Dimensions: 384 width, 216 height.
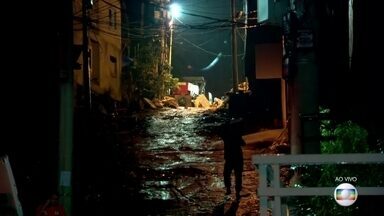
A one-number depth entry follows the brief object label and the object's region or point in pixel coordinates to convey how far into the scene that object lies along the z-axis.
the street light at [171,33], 46.36
